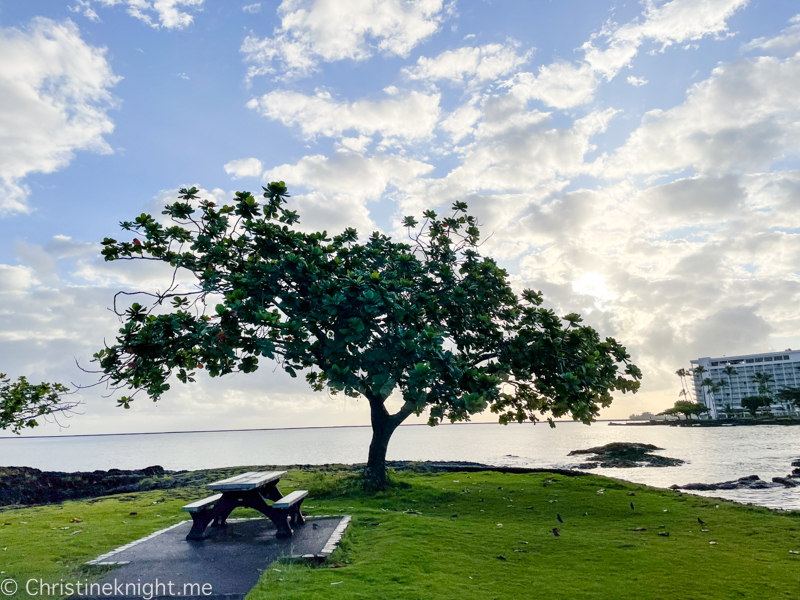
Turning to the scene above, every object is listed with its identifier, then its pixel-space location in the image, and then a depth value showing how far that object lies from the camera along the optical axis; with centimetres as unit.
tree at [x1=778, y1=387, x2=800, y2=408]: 10524
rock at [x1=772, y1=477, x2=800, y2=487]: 2298
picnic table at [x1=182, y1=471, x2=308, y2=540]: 965
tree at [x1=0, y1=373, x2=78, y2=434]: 1961
